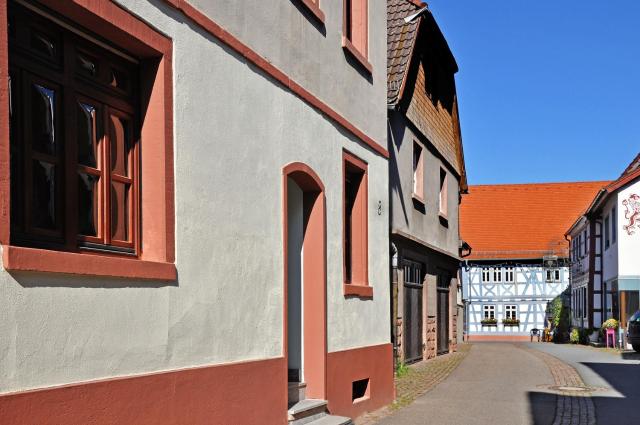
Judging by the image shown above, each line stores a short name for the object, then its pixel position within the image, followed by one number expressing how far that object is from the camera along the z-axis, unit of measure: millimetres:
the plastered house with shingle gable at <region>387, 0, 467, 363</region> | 17234
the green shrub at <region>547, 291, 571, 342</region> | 41562
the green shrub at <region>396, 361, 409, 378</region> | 16484
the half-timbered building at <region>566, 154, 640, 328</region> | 30266
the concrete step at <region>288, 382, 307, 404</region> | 9039
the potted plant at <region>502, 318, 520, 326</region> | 49406
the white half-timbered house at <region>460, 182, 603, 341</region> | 49594
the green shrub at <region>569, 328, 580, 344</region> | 35412
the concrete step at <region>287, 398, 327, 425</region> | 8297
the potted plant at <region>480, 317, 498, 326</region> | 49688
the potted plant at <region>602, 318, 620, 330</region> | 30203
